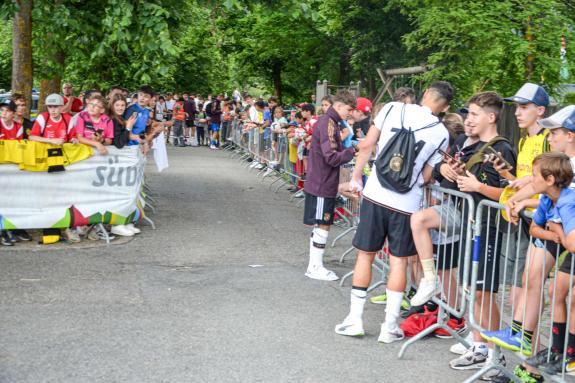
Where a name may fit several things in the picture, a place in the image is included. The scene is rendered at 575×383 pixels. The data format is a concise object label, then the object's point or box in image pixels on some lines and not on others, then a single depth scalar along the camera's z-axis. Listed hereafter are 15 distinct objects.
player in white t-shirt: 6.48
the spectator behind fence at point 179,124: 32.91
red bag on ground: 6.87
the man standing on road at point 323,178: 8.70
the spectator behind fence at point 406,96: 8.41
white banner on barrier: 10.36
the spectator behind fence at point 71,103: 16.50
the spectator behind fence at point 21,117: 10.72
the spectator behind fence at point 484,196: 5.90
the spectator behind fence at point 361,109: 10.00
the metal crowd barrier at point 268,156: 17.56
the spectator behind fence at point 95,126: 10.87
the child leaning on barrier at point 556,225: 4.72
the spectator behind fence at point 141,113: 12.23
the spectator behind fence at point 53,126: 10.48
